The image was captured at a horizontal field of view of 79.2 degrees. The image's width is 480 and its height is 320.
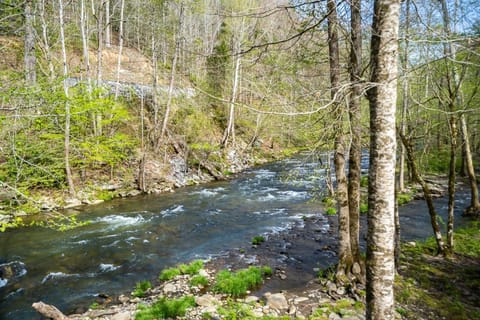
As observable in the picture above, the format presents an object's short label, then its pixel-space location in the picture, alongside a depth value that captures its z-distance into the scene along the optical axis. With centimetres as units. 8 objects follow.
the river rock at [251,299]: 572
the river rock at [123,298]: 624
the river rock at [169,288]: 644
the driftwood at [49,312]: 494
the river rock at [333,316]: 489
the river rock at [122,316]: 525
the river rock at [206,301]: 565
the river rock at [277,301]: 543
